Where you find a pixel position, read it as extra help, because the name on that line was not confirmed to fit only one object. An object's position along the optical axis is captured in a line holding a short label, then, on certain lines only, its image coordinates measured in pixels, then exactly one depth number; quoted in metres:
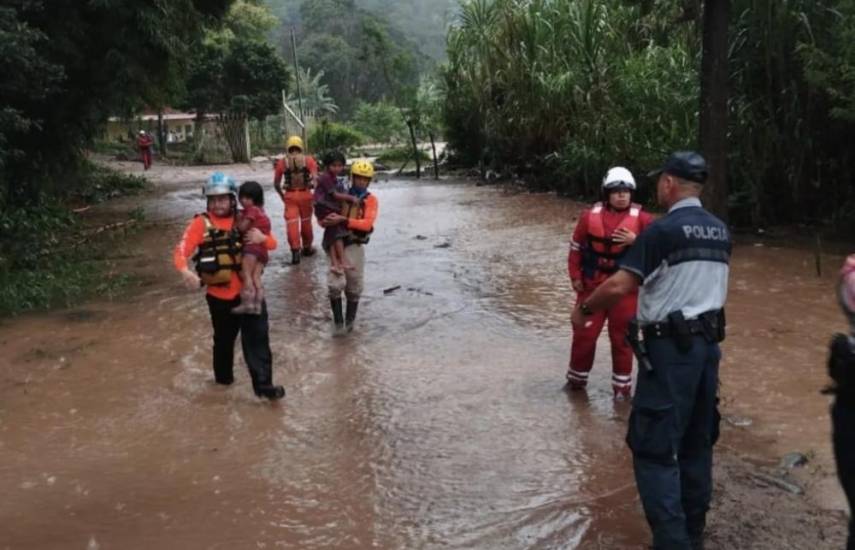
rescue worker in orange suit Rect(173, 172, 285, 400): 5.68
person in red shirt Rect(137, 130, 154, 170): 31.75
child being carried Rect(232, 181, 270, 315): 5.72
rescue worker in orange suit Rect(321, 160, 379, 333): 7.34
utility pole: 37.24
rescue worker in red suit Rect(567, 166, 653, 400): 5.43
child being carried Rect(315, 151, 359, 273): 7.40
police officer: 3.40
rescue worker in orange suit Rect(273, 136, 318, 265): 11.08
